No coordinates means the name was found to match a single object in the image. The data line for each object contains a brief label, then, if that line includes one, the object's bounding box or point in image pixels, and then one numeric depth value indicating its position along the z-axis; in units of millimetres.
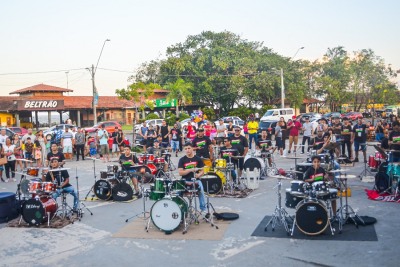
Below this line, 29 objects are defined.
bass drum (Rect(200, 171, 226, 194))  12524
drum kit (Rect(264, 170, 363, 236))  8312
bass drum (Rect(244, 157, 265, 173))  14344
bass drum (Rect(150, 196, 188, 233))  8906
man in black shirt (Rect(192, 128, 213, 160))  13352
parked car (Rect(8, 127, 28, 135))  33322
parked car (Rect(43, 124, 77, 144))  22578
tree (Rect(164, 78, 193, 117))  49266
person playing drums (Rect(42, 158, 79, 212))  10508
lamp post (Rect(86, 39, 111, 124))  34562
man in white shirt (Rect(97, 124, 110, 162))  22656
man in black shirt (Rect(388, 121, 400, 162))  11812
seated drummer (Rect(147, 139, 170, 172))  14898
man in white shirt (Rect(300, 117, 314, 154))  21328
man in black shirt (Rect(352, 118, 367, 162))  17781
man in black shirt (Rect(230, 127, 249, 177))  13656
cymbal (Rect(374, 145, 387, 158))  11219
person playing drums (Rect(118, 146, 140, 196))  12633
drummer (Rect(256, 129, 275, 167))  15508
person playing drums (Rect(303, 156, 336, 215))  9195
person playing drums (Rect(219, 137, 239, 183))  13023
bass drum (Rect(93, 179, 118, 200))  12555
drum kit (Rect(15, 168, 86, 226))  9805
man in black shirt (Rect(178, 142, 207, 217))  9841
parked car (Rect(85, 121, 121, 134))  35625
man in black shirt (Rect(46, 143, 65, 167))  11492
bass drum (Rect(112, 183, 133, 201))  12383
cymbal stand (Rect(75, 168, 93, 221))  10691
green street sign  51656
